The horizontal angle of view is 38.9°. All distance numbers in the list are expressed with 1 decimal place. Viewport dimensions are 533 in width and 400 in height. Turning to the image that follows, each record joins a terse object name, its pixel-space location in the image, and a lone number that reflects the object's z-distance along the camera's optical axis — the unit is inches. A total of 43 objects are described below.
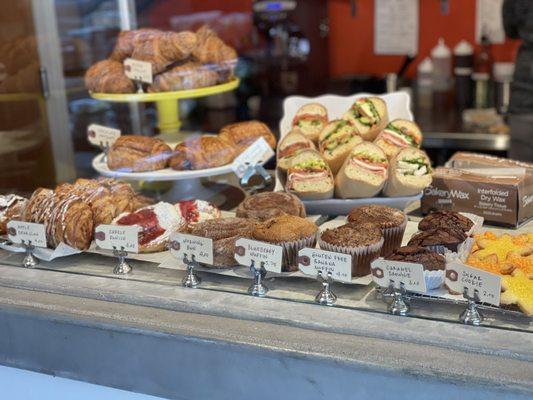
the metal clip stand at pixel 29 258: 68.3
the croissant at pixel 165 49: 90.8
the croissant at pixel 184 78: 89.9
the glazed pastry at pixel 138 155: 81.5
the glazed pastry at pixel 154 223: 66.7
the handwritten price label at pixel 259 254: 57.2
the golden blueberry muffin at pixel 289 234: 60.4
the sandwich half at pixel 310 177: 75.3
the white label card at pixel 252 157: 82.5
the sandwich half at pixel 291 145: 80.5
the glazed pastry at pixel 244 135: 86.7
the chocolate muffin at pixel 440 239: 59.6
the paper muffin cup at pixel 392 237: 63.9
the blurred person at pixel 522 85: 144.4
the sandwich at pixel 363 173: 74.5
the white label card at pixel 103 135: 86.5
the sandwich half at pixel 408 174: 74.4
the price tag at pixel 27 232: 67.1
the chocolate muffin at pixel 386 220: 64.2
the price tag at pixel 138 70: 89.7
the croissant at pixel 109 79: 90.7
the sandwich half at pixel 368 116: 84.9
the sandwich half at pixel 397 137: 79.0
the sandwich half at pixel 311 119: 87.0
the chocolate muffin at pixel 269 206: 68.3
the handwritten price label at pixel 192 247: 59.7
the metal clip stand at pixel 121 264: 64.7
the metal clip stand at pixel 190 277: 61.2
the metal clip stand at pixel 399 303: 54.0
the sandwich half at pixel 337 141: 78.8
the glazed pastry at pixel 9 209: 72.7
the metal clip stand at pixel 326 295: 56.5
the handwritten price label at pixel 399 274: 52.7
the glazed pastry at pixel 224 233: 61.2
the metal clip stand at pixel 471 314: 51.9
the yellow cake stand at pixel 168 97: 88.1
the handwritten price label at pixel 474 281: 50.2
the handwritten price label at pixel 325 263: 54.7
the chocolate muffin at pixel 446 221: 62.6
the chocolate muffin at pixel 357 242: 58.9
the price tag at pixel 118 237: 62.9
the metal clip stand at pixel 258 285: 58.8
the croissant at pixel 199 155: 82.1
